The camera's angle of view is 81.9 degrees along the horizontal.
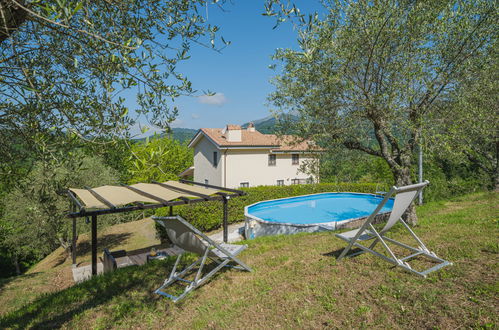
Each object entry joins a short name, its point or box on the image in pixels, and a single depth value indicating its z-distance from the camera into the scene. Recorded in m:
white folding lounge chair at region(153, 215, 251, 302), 4.52
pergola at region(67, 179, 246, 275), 6.40
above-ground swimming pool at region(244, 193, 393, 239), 13.37
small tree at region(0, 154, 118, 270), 16.36
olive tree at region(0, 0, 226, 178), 3.49
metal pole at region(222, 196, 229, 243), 9.53
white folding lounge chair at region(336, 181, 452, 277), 4.25
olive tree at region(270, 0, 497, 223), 7.27
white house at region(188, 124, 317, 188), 24.03
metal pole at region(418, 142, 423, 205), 13.43
